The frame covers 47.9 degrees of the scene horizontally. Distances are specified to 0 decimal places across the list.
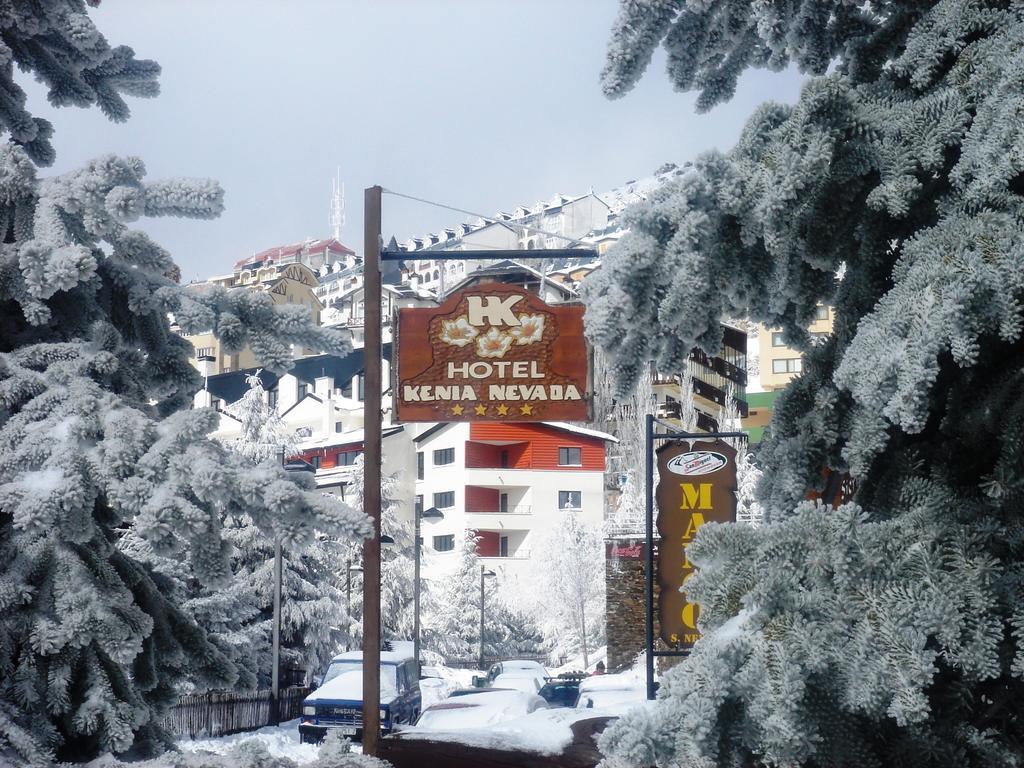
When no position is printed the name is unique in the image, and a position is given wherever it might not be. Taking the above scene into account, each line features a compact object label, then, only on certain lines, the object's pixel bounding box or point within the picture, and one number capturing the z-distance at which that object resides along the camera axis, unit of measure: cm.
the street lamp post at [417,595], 3458
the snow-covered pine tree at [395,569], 4912
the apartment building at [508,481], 6169
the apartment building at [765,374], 7111
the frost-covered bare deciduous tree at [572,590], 5822
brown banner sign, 1416
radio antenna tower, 15275
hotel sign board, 865
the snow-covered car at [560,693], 2652
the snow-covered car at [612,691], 2280
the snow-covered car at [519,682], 2769
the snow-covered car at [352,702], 2091
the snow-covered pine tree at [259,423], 3478
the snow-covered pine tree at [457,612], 5397
